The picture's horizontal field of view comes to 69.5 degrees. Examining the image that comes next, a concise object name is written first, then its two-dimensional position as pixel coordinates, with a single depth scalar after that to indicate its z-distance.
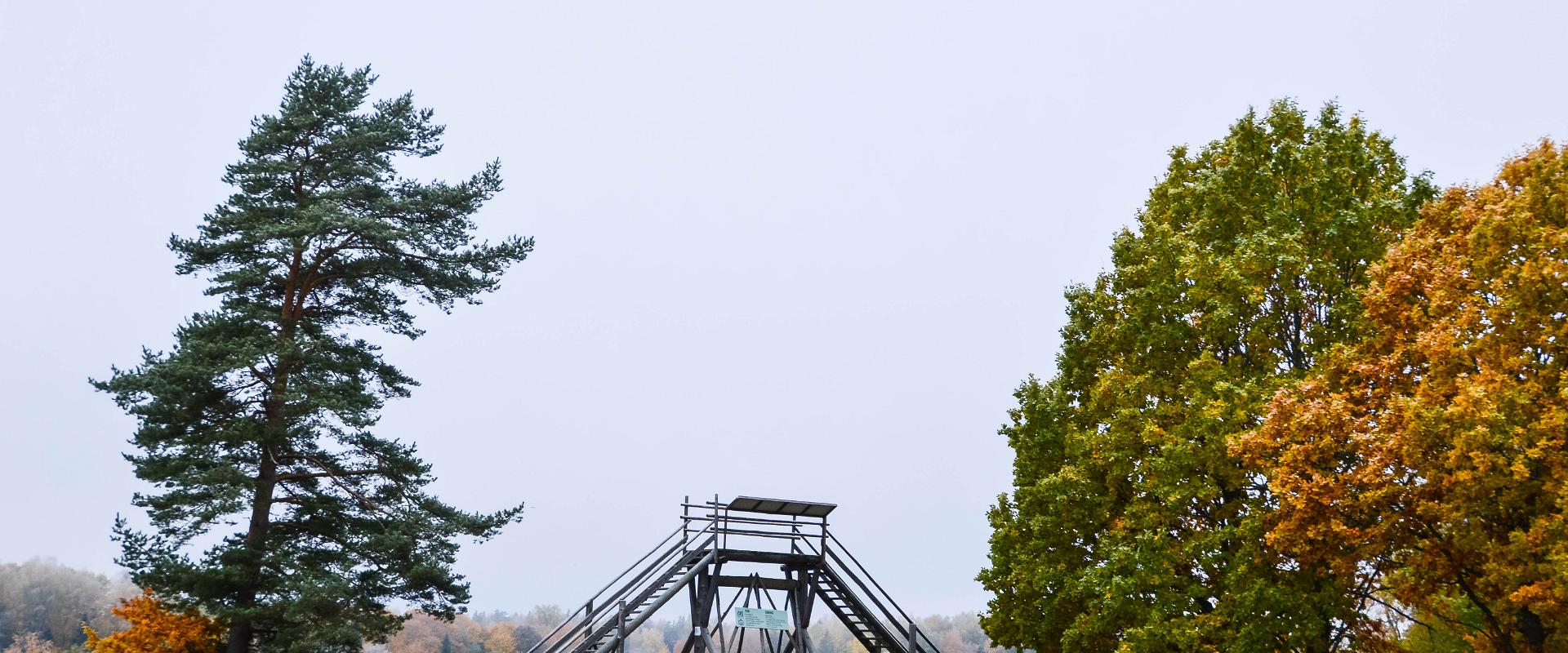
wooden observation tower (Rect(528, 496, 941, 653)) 24.23
